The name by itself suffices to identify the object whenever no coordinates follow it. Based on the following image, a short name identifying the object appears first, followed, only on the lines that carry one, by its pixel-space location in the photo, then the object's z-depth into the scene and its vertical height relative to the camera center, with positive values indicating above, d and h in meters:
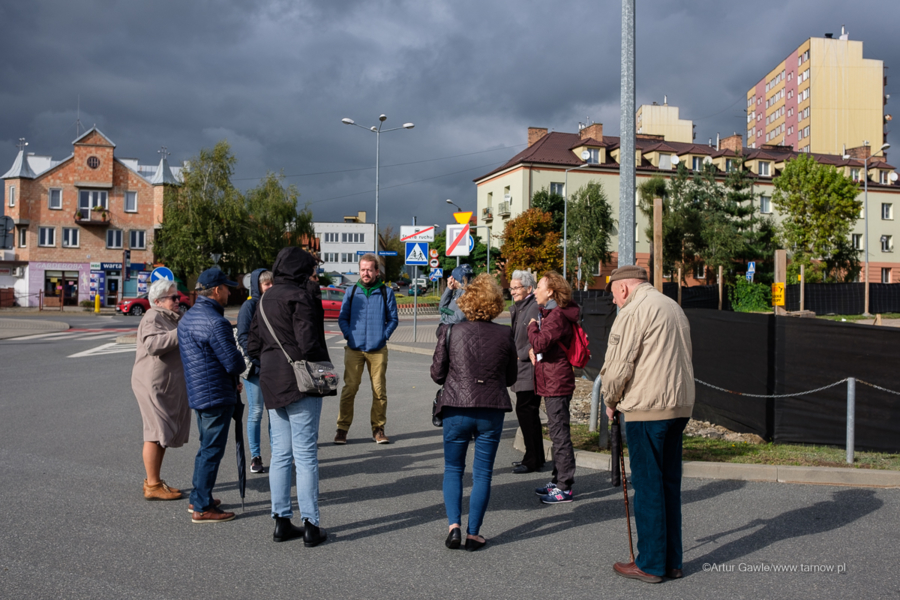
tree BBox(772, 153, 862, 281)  50.12 +7.34
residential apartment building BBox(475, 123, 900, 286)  59.91 +11.59
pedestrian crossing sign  20.39 +1.44
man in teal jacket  7.81 -0.30
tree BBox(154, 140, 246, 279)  48.91 +5.67
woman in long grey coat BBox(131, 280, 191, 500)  5.44 -0.63
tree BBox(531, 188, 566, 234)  55.44 +7.93
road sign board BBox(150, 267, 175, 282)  17.86 +0.68
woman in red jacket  5.71 -0.47
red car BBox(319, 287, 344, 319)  32.72 +0.13
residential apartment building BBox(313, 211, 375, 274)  117.88 +9.93
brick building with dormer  54.19 +5.57
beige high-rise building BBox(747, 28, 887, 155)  82.06 +24.55
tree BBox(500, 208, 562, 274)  50.03 +4.46
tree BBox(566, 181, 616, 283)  50.44 +5.56
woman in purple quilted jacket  4.53 -0.54
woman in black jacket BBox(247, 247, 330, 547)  4.62 -0.61
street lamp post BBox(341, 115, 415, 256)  38.62 +9.51
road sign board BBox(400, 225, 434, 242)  20.25 +1.99
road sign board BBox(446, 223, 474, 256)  16.33 +1.44
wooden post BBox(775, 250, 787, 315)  10.17 +0.64
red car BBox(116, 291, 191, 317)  40.47 -0.34
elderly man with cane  4.09 -0.54
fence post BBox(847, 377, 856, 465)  6.87 -0.94
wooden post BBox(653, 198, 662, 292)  10.58 +0.99
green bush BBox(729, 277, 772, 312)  49.34 +1.02
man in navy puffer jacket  5.05 -0.55
